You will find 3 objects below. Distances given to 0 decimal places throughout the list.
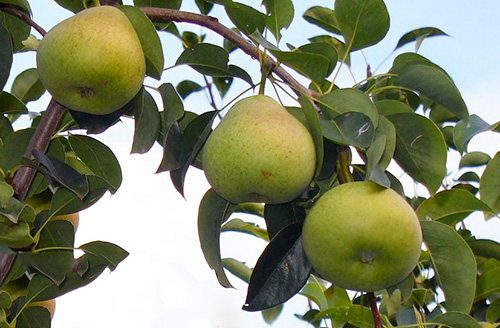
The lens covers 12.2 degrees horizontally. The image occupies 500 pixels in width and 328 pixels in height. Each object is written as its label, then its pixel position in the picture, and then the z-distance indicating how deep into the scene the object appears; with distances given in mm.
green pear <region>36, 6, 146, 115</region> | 1500
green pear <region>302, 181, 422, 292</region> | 1483
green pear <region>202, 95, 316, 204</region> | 1489
